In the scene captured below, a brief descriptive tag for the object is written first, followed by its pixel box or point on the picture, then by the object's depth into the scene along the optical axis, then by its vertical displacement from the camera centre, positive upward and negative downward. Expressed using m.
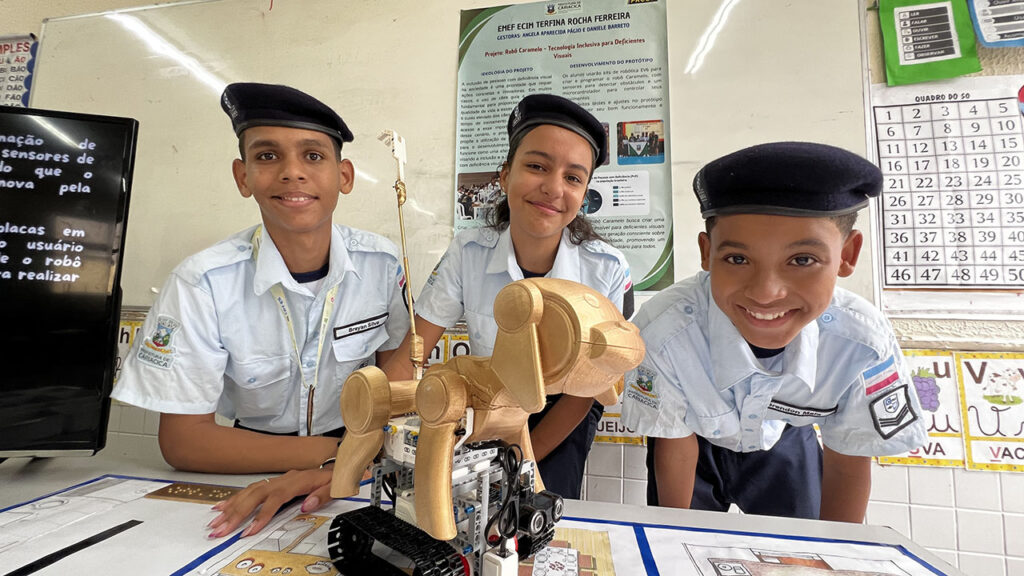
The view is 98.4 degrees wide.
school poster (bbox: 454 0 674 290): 1.48 +0.85
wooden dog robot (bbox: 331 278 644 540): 0.46 -0.05
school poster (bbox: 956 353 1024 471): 1.23 -0.18
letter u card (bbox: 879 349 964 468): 1.26 -0.19
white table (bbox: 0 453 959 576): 0.57 -0.29
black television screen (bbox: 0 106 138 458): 0.93 +0.12
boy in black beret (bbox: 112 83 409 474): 0.95 +0.05
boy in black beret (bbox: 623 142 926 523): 0.74 -0.02
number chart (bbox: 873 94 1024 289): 1.29 +0.45
